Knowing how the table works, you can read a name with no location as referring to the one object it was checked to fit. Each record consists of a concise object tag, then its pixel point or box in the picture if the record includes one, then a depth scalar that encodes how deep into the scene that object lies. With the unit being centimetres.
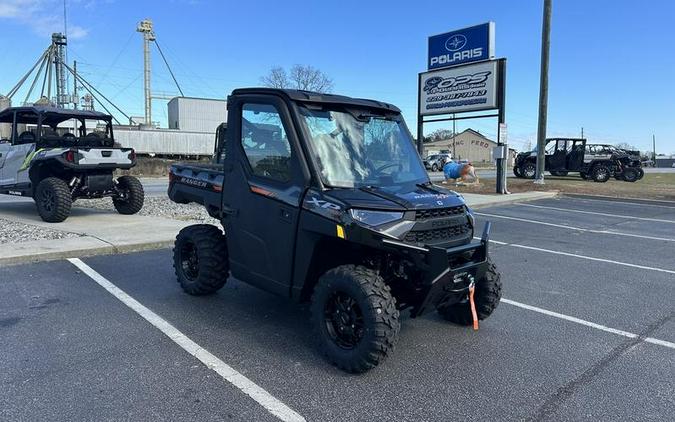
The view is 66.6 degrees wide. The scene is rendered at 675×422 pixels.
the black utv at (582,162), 2759
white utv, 988
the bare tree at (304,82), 5600
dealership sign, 1889
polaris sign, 1906
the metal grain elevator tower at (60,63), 6231
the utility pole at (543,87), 2198
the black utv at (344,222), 369
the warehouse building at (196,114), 5038
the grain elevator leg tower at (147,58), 7494
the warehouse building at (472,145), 10436
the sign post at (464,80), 1888
